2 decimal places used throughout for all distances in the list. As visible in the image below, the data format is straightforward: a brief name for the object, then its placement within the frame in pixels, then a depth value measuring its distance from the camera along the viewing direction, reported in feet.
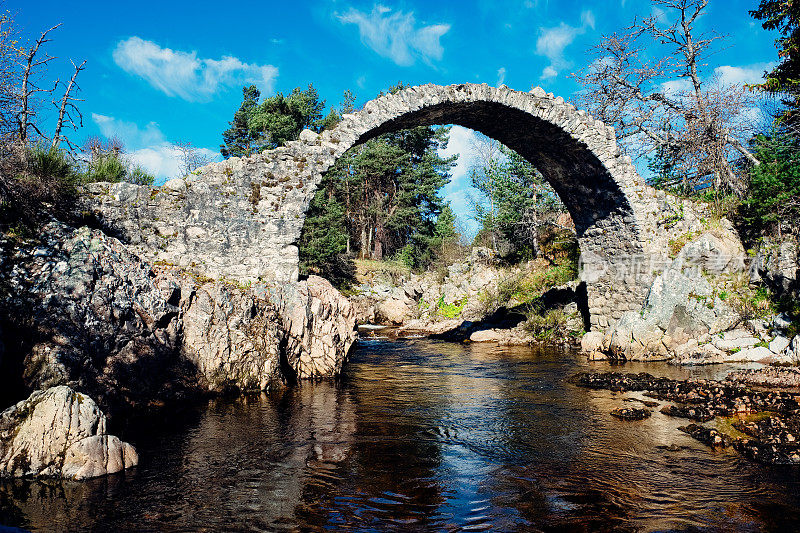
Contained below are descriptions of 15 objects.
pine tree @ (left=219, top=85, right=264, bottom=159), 92.43
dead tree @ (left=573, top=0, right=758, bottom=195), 46.52
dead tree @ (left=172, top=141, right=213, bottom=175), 88.09
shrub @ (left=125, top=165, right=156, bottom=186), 30.78
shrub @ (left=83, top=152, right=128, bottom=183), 28.74
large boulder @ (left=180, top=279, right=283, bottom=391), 25.08
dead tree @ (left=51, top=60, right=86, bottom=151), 40.32
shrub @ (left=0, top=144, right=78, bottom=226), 21.42
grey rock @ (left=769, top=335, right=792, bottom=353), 30.58
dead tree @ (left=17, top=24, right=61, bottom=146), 30.86
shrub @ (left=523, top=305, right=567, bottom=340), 46.96
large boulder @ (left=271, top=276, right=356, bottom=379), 29.01
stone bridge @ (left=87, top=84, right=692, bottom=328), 28.78
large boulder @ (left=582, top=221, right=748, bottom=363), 35.19
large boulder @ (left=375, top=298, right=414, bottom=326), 70.18
